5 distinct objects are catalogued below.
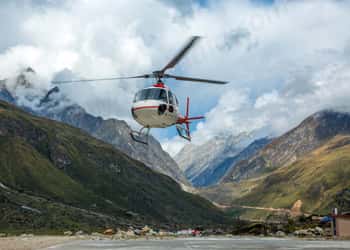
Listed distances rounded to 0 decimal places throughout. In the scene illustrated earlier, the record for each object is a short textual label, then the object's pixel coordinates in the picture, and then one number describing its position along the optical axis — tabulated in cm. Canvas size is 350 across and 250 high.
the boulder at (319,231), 9119
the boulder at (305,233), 8725
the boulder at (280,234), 8960
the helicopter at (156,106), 5241
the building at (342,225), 9075
